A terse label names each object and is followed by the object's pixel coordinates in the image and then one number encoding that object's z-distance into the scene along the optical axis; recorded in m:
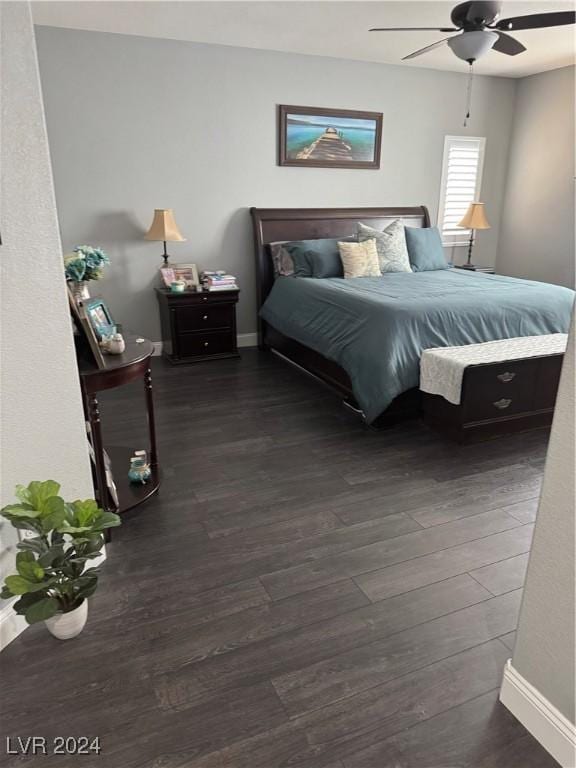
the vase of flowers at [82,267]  2.25
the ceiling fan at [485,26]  3.18
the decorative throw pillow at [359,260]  4.72
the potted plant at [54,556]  1.61
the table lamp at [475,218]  5.76
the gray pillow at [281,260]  4.95
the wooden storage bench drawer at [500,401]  3.07
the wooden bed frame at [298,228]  4.71
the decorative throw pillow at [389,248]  4.98
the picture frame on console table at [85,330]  2.09
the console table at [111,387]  2.17
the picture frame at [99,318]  2.29
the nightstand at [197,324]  4.70
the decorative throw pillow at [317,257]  4.76
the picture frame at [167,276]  4.78
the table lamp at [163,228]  4.53
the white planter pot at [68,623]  1.77
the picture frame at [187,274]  4.86
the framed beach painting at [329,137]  5.04
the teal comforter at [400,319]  3.30
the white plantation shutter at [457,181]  5.90
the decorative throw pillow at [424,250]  5.21
